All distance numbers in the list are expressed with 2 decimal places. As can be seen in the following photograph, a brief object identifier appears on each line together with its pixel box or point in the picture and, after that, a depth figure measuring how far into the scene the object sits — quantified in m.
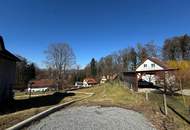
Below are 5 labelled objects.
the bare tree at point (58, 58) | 22.68
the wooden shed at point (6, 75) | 6.70
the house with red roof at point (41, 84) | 30.99
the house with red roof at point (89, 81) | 37.41
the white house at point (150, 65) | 21.65
